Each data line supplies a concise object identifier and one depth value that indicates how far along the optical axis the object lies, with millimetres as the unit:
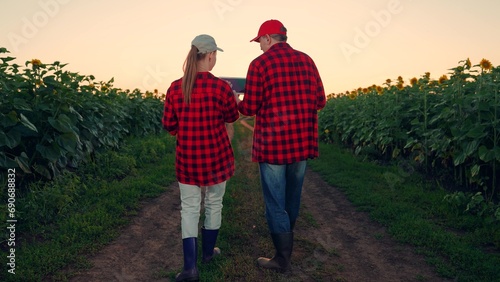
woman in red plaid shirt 3941
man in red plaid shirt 4113
